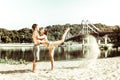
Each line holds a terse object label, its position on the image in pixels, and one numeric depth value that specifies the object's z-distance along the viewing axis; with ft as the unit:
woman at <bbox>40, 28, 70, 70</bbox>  15.86
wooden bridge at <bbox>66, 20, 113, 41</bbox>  140.05
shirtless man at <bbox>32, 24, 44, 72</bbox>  15.44
